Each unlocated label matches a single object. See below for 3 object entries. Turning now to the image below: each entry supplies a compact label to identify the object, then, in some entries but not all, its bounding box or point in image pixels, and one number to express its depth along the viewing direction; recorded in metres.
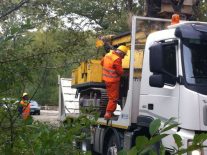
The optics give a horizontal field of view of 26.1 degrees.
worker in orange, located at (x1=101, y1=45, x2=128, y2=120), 7.16
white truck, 5.43
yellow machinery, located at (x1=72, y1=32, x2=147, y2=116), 6.89
